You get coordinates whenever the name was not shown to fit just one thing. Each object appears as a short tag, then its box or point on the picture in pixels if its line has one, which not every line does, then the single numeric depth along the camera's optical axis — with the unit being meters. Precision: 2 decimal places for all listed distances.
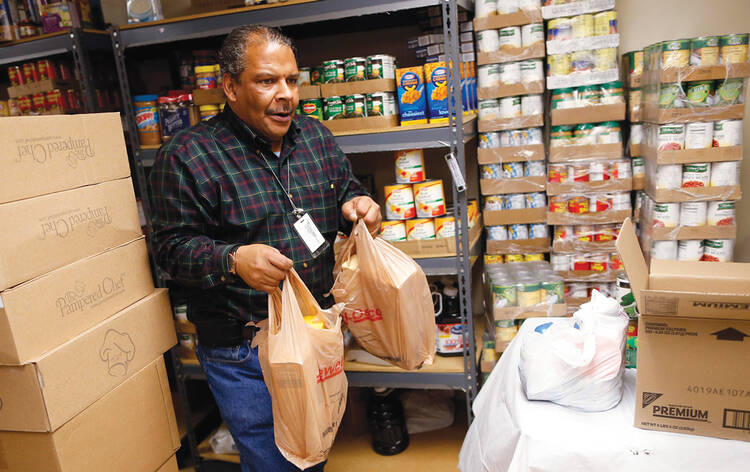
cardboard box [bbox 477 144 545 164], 2.46
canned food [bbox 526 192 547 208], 2.52
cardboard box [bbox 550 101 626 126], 2.36
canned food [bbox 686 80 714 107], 2.15
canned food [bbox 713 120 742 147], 2.15
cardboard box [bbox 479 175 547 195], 2.49
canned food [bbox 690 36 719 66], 2.12
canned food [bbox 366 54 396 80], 2.25
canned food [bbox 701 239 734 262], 2.27
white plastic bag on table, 1.25
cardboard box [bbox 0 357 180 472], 1.39
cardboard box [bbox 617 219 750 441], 1.11
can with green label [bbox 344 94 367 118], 2.27
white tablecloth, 1.15
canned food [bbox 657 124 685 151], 2.18
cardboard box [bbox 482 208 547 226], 2.52
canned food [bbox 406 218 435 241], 2.31
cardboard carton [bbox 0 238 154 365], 1.29
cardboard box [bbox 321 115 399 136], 2.26
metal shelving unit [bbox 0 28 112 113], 2.41
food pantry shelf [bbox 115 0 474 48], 2.10
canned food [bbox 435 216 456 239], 2.31
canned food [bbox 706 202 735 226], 2.23
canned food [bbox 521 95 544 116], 2.44
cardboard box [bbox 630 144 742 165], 2.17
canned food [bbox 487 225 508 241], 2.59
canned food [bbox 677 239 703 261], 2.29
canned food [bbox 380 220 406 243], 2.34
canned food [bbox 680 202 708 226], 2.25
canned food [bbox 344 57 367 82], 2.25
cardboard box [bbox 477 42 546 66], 2.37
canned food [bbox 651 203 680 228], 2.26
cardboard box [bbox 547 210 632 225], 2.42
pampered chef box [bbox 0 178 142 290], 1.30
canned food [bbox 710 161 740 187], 2.20
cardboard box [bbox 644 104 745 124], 2.15
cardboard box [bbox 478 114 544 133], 2.44
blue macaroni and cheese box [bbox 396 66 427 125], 2.22
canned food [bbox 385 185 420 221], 2.29
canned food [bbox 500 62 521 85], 2.42
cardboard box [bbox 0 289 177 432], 1.34
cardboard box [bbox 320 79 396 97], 2.23
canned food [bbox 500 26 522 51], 2.38
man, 1.66
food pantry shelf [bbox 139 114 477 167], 2.19
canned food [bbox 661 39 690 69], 2.13
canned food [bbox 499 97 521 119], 2.45
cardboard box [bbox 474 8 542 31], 2.34
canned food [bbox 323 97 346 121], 2.30
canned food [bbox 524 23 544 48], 2.36
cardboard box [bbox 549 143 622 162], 2.39
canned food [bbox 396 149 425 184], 2.25
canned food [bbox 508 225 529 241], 2.58
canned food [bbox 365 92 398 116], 2.25
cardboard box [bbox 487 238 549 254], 2.57
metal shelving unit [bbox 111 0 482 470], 2.13
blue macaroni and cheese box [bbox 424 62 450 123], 2.19
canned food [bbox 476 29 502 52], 2.40
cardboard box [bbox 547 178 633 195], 2.39
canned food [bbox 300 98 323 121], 2.36
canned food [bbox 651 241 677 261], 2.31
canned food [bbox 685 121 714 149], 2.17
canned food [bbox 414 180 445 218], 2.29
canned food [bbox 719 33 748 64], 2.11
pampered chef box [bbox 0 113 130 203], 1.32
